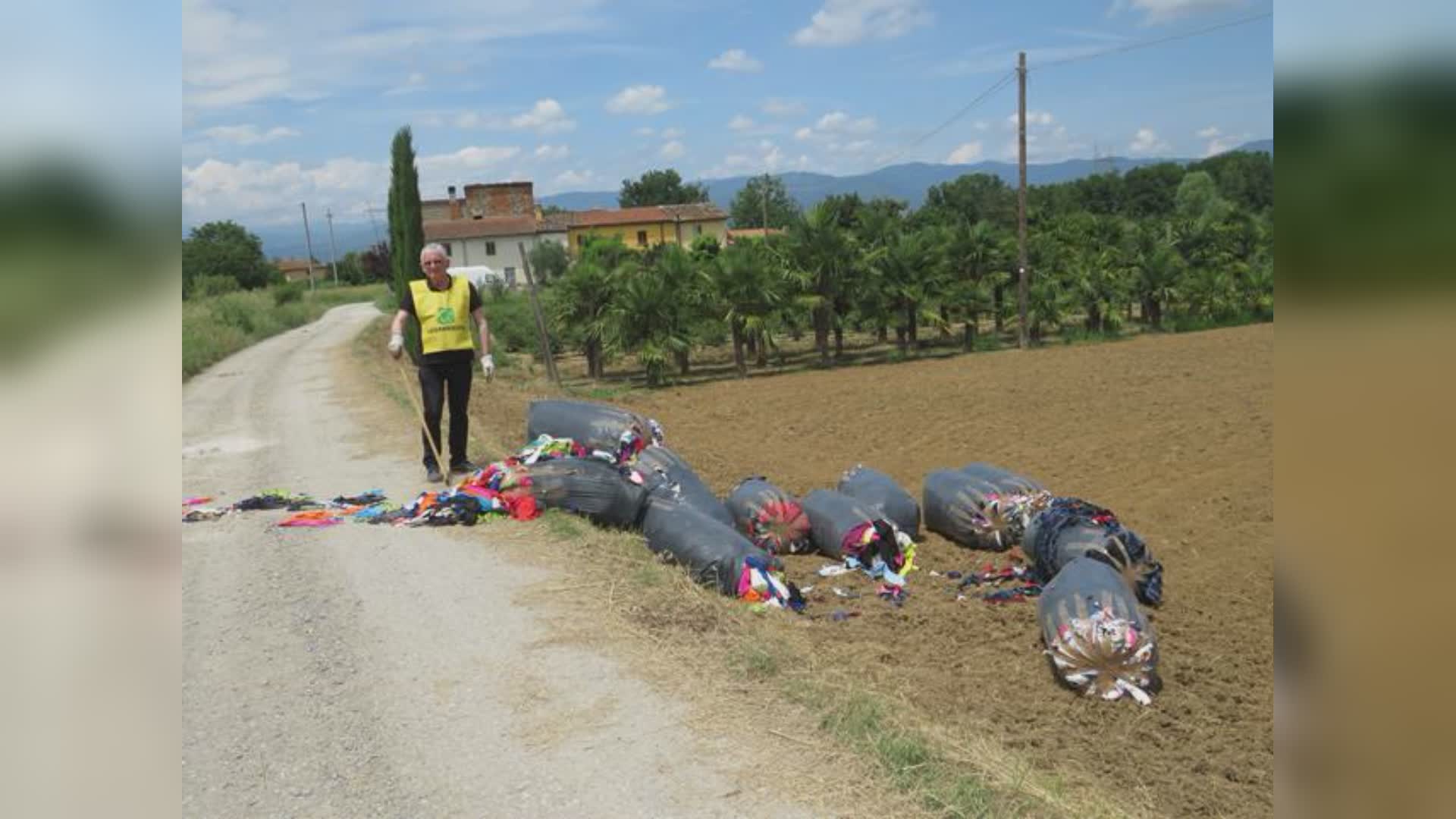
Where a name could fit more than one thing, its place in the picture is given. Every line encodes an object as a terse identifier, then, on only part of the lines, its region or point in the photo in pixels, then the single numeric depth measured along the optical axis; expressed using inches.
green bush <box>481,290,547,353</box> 1277.1
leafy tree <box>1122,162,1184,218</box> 3299.7
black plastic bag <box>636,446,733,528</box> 314.0
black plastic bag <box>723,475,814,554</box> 317.4
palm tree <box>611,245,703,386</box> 965.2
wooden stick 341.5
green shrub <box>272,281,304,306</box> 1916.8
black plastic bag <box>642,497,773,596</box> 262.8
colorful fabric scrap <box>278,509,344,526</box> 301.0
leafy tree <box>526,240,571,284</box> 2444.6
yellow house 3238.2
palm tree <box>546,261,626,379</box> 1010.1
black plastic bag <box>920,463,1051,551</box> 325.7
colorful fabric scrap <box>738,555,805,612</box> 258.4
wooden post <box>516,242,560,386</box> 798.5
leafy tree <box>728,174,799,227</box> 3863.2
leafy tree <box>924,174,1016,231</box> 3004.4
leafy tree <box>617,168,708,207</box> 4562.0
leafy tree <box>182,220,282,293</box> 1743.1
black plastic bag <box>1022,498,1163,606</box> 264.2
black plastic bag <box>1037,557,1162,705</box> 215.8
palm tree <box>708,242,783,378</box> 1021.2
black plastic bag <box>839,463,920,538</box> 335.0
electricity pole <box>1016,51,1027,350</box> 1073.5
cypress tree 834.8
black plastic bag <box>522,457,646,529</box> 299.1
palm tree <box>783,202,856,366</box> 1074.1
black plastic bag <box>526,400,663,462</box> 353.1
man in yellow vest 337.1
